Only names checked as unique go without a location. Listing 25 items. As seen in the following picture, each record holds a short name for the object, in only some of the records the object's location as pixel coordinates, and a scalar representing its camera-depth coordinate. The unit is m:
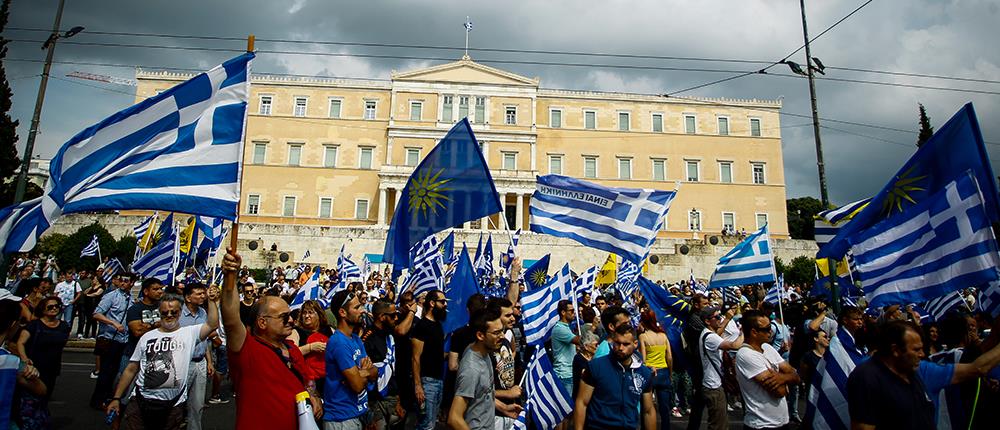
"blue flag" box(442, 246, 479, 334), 5.50
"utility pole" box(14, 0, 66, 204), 11.73
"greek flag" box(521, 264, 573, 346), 5.79
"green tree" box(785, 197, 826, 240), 63.09
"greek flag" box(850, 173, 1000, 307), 3.58
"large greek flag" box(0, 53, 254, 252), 3.80
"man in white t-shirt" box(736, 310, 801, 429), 3.86
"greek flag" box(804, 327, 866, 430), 3.51
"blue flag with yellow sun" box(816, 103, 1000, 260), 3.55
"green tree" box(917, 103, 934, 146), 35.25
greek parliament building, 43.66
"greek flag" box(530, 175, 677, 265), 7.32
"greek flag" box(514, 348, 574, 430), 4.19
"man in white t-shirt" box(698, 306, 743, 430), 5.25
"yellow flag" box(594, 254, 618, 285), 16.33
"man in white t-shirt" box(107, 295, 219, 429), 4.05
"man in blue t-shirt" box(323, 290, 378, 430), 3.72
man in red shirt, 2.79
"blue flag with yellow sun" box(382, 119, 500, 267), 5.80
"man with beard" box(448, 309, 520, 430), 3.44
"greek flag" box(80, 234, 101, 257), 15.73
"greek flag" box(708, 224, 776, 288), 7.78
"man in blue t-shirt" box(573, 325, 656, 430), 3.69
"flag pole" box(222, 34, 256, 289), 2.77
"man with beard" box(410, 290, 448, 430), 4.92
